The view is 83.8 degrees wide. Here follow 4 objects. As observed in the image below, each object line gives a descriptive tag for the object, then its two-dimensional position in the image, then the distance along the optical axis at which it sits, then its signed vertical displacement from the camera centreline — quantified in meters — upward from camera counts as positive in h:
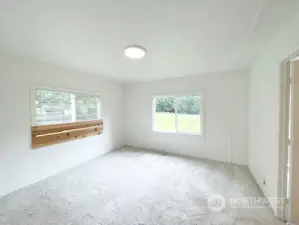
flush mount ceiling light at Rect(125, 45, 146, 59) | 2.48 +0.90
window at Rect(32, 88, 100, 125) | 3.13 +0.06
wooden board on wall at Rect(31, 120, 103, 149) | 3.05 -0.47
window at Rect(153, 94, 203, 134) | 4.41 -0.15
